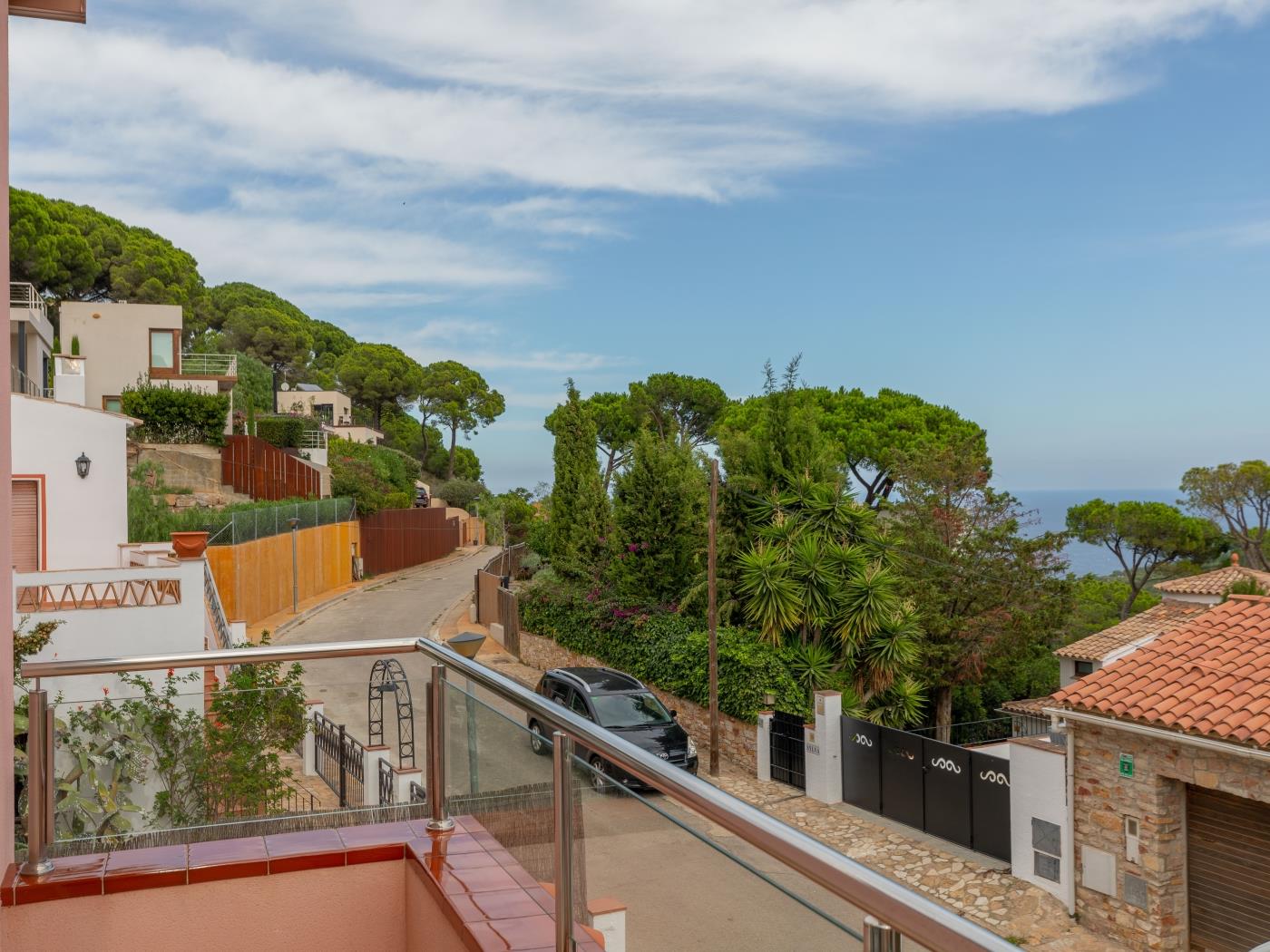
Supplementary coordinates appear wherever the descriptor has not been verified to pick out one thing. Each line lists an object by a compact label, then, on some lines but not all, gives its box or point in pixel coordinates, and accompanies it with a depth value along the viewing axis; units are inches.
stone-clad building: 357.4
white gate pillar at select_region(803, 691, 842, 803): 586.9
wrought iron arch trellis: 159.2
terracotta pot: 410.0
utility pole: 656.4
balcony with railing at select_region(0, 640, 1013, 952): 58.2
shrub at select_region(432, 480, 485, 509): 2135.8
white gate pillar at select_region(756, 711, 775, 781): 634.8
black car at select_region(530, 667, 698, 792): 539.8
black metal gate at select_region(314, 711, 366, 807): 170.6
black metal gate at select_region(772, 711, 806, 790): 613.6
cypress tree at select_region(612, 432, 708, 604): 821.9
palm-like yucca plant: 690.8
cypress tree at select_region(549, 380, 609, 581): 991.0
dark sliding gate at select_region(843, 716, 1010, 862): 487.2
